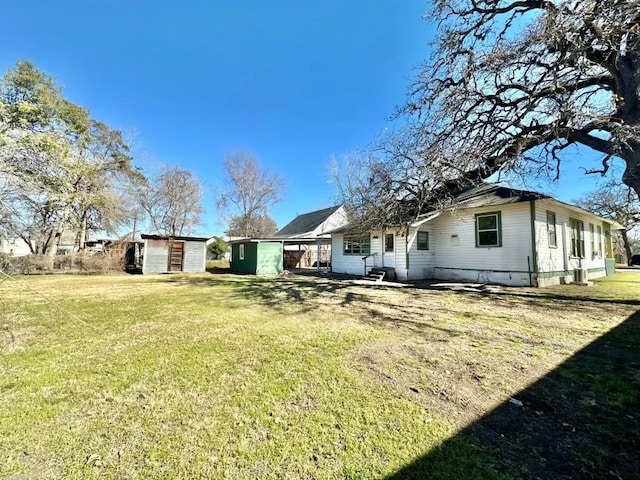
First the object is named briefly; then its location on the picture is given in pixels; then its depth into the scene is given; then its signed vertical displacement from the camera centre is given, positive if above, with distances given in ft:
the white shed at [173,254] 59.62 +0.64
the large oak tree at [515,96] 19.62 +13.62
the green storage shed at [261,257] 60.44 +0.29
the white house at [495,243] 35.14 +2.46
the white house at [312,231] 86.63 +8.34
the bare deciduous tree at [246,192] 111.34 +25.56
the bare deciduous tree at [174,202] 93.40 +17.98
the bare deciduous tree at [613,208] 67.03 +12.86
